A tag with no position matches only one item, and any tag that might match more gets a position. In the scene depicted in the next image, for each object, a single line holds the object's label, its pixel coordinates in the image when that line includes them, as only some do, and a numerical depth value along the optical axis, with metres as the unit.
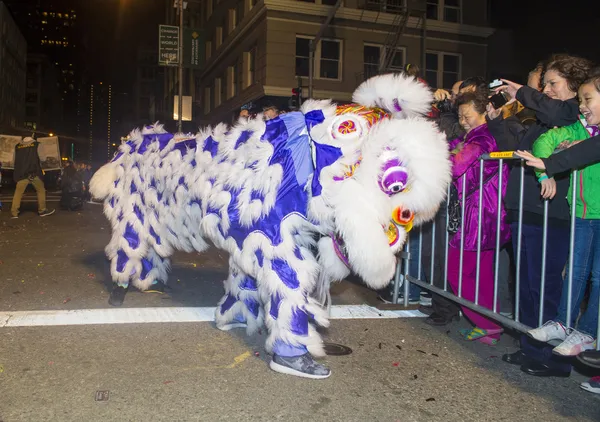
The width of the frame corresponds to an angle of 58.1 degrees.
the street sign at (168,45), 21.20
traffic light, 16.62
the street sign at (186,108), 22.64
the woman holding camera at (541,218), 3.43
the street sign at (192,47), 22.98
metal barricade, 3.39
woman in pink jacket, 4.12
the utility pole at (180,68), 20.98
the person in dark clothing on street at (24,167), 12.58
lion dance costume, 2.92
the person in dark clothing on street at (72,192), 15.47
